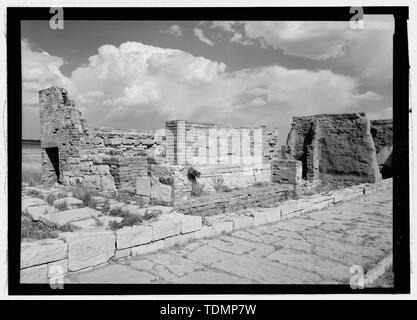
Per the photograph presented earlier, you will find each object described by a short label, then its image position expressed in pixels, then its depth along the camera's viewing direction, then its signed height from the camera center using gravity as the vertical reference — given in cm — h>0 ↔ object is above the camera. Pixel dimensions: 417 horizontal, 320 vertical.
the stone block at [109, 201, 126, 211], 569 -91
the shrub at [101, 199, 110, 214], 560 -89
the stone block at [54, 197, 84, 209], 599 -85
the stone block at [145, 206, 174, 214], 556 -91
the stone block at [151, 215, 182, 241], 444 -101
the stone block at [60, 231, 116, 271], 365 -110
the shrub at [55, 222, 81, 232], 444 -100
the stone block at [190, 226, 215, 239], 499 -122
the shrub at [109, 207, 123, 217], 529 -91
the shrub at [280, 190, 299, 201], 878 -104
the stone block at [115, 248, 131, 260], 405 -126
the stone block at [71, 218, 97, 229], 466 -99
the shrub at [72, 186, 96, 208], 616 -78
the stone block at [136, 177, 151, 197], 705 -60
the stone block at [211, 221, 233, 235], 529 -119
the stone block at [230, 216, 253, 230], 560 -117
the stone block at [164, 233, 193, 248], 460 -125
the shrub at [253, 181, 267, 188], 947 -76
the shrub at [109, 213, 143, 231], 450 -94
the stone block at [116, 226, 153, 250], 406 -105
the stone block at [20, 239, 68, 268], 327 -103
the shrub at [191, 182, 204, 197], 763 -73
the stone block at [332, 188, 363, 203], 875 -107
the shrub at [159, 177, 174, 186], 679 -44
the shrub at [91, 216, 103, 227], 475 -97
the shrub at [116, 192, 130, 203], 698 -86
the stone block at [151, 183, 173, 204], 670 -73
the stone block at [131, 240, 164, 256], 424 -126
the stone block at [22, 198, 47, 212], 609 -87
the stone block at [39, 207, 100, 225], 492 -94
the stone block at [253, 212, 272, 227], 596 -117
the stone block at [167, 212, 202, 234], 482 -100
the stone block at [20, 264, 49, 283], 324 -125
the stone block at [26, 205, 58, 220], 529 -90
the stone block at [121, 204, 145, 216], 542 -93
